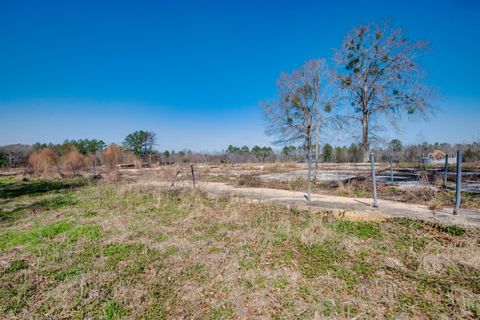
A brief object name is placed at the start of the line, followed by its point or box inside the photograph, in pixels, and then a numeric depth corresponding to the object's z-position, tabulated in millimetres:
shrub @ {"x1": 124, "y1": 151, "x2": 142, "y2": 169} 22578
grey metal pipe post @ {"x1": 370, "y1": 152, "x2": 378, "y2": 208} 5081
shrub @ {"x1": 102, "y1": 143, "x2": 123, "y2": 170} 18109
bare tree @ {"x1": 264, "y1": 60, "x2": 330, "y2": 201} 19891
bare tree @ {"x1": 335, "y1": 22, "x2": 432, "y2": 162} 17938
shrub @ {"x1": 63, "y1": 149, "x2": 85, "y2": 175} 20469
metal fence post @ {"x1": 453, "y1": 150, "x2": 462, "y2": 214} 4223
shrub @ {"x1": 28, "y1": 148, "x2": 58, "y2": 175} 20502
